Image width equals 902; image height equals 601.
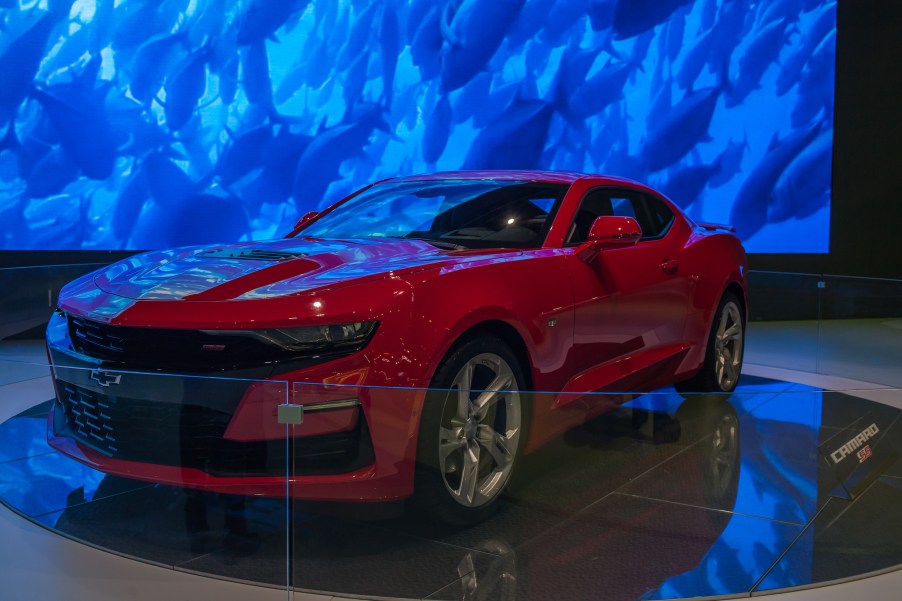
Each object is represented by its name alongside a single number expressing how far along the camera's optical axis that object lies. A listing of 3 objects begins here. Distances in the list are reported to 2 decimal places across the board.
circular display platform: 2.36
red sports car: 2.36
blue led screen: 7.78
